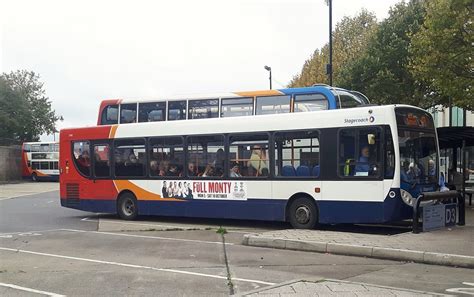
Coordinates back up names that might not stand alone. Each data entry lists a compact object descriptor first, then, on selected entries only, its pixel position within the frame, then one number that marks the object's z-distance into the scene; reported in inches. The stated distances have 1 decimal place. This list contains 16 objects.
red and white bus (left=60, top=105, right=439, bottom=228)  464.4
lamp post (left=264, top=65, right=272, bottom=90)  1697.6
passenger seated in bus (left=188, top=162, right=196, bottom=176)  579.5
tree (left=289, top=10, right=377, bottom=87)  1448.1
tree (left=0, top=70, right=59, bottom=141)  2100.1
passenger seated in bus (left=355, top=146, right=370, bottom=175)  469.7
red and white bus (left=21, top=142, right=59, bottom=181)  2050.9
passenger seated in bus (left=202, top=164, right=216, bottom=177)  565.6
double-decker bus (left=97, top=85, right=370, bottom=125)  554.6
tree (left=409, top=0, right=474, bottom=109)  638.5
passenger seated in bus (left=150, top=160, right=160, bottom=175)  606.9
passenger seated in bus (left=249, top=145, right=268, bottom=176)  533.0
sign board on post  450.0
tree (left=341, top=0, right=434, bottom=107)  969.5
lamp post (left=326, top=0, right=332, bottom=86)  917.2
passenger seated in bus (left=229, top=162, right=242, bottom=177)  551.5
